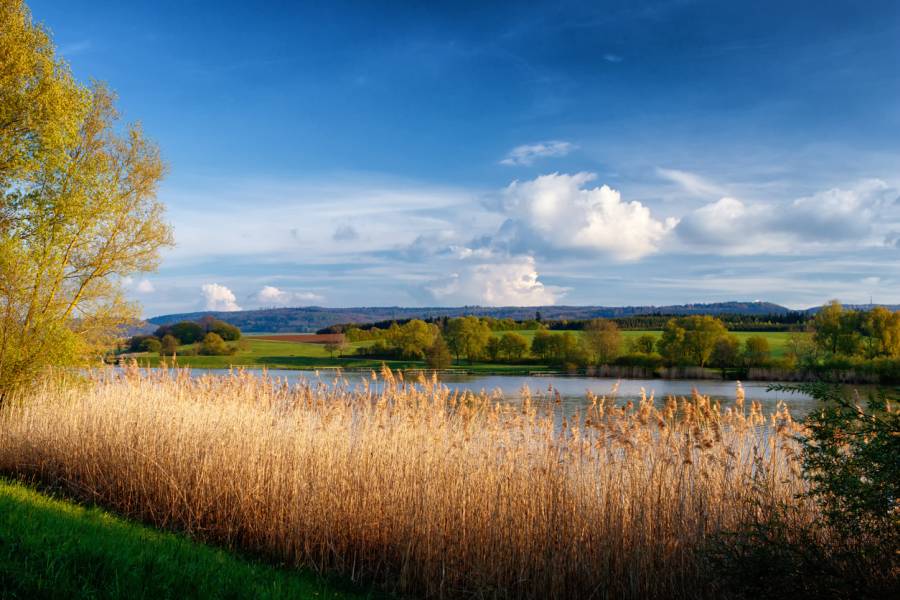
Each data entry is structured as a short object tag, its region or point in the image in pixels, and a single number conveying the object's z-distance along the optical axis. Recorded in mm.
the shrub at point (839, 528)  5441
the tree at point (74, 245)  16062
